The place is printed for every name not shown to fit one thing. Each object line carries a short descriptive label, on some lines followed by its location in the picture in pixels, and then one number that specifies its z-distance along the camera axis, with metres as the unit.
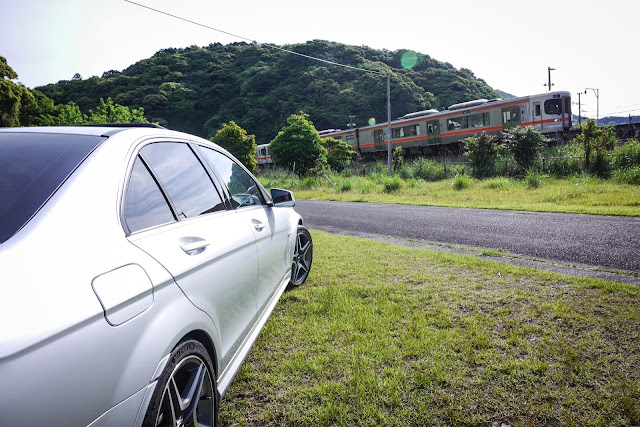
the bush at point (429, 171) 18.97
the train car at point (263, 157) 41.12
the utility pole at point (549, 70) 44.16
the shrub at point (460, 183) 15.07
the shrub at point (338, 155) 26.81
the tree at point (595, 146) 14.20
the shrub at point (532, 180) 14.05
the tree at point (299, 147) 22.92
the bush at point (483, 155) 17.45
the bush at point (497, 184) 14.29
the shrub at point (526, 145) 16.11
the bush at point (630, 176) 12.50
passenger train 21.53
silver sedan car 0.94
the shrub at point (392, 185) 16.45
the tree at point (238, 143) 28.31
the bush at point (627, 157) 13.48
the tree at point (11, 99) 24.69
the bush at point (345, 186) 17.94
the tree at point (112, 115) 34.91
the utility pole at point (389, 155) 20.67
